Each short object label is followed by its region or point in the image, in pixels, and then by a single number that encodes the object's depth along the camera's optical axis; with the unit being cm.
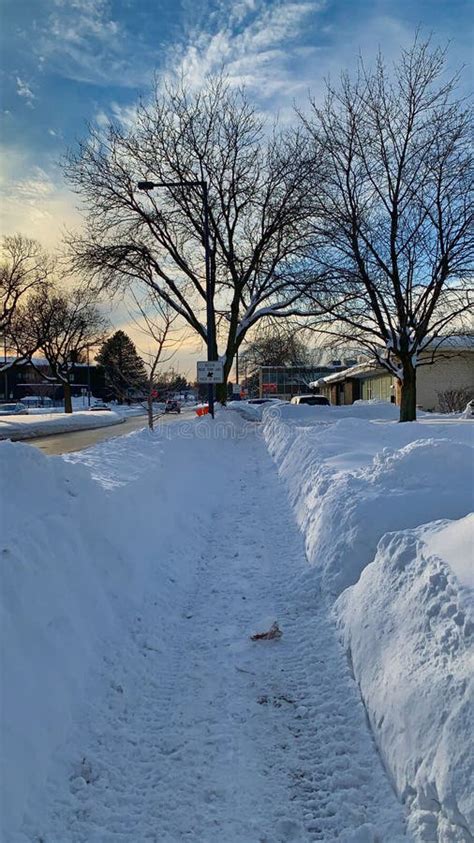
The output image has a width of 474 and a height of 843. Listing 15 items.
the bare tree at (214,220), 2366
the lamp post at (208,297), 1786
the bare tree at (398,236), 1597
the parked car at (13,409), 5106
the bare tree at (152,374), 1362
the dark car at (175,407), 4796
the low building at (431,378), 3481
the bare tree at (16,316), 3475
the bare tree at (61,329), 4209
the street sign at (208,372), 1817
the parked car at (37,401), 7300
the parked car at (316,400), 3547
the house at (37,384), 7931
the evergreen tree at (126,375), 1436
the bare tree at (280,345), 2217
